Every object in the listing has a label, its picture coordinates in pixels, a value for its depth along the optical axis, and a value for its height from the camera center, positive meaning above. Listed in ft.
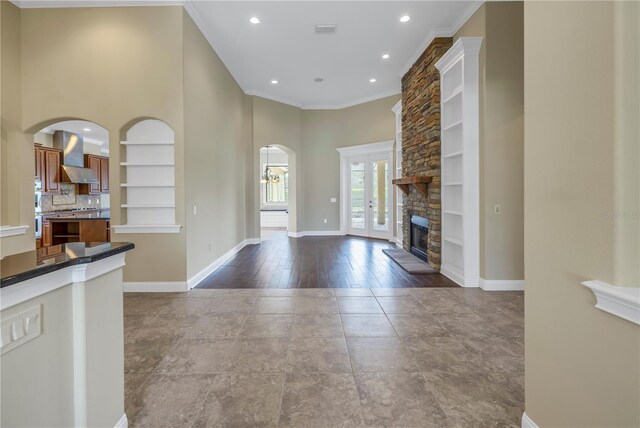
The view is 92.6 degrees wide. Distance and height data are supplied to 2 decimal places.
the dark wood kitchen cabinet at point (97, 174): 27.63 +3.27
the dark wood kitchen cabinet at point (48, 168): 22.56 +3.06
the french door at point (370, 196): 27.35 +0.97
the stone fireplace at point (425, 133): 15.61 +4.11
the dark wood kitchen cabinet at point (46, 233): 19.81 -1.64
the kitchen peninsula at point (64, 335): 3.34 -1.65
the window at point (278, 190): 41.96 +2.30
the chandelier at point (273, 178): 39.50 +3.72
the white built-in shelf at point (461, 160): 13.11 +2.06
